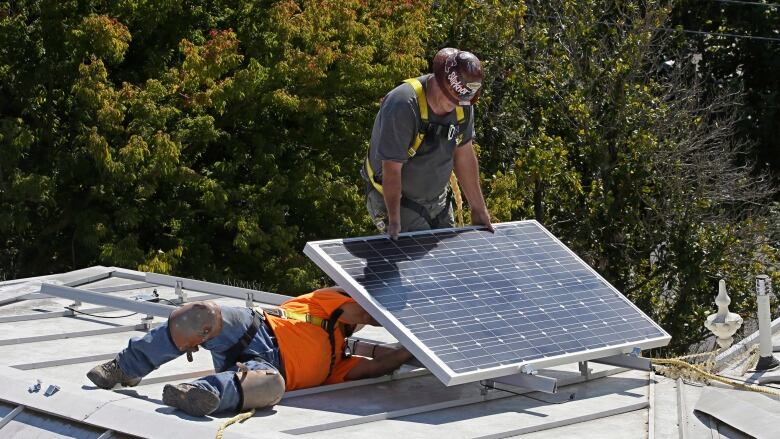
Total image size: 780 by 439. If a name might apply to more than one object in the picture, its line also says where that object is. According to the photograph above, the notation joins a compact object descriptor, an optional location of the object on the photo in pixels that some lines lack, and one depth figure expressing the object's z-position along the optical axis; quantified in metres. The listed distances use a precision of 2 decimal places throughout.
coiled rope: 14.57
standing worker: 15.70
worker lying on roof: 13.37
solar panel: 14.21
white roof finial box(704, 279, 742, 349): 15.63
